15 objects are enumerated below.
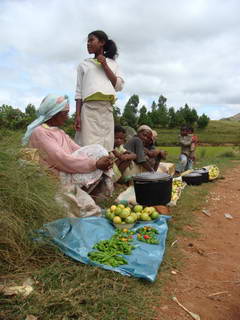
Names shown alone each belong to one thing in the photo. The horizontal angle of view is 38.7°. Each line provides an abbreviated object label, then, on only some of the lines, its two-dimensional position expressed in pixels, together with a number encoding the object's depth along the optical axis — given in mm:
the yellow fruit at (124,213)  3190
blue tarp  2326
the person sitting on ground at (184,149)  8477
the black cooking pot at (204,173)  6735
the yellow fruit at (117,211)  3225
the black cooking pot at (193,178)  6445
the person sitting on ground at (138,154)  5312
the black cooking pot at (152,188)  3873
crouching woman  3402
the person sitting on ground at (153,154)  5730
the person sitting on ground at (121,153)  4862
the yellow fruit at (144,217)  3432
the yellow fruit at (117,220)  3143
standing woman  4156
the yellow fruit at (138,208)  3580
